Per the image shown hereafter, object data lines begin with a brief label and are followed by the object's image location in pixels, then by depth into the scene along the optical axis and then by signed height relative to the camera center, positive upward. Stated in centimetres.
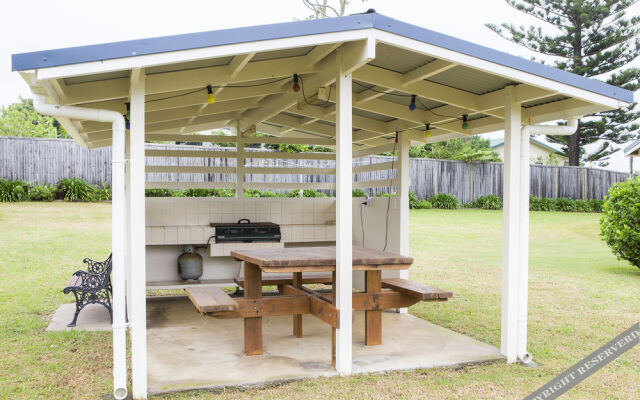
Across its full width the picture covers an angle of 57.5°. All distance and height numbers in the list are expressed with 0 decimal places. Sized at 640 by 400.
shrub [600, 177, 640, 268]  1026 -49
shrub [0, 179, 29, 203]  1550 +16
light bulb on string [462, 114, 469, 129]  618 +78
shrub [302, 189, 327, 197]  1641 +4
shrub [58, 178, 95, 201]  1608 +19
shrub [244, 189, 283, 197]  1622 +8
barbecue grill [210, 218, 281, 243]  739 -47
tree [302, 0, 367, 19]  2352 +767
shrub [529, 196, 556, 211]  2234 -38
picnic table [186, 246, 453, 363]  462 -85
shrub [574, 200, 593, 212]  2317 -48
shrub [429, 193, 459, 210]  2047 -22
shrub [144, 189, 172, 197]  1562 +9
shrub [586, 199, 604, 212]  2344 -44
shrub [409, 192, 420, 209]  1973 -20
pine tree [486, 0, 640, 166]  2197 +602
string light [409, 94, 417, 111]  552 +87
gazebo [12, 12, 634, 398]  398 +87
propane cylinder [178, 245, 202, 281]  752 -88
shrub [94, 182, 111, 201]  1644 +10
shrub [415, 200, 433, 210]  1992 -35
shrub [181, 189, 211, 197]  1501 +8
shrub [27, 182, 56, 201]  1568 +11
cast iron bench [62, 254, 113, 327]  620 -96
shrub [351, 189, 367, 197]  1586 +6
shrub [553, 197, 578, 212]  2288 -43
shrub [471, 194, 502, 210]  2111 -30
